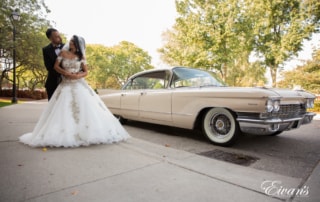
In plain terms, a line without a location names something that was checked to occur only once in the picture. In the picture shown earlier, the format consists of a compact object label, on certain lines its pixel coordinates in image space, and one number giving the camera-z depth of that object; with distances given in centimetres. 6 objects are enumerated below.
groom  386
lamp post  1228
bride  331
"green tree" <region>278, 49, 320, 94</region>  1573
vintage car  309
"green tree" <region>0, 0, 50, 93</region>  1512
